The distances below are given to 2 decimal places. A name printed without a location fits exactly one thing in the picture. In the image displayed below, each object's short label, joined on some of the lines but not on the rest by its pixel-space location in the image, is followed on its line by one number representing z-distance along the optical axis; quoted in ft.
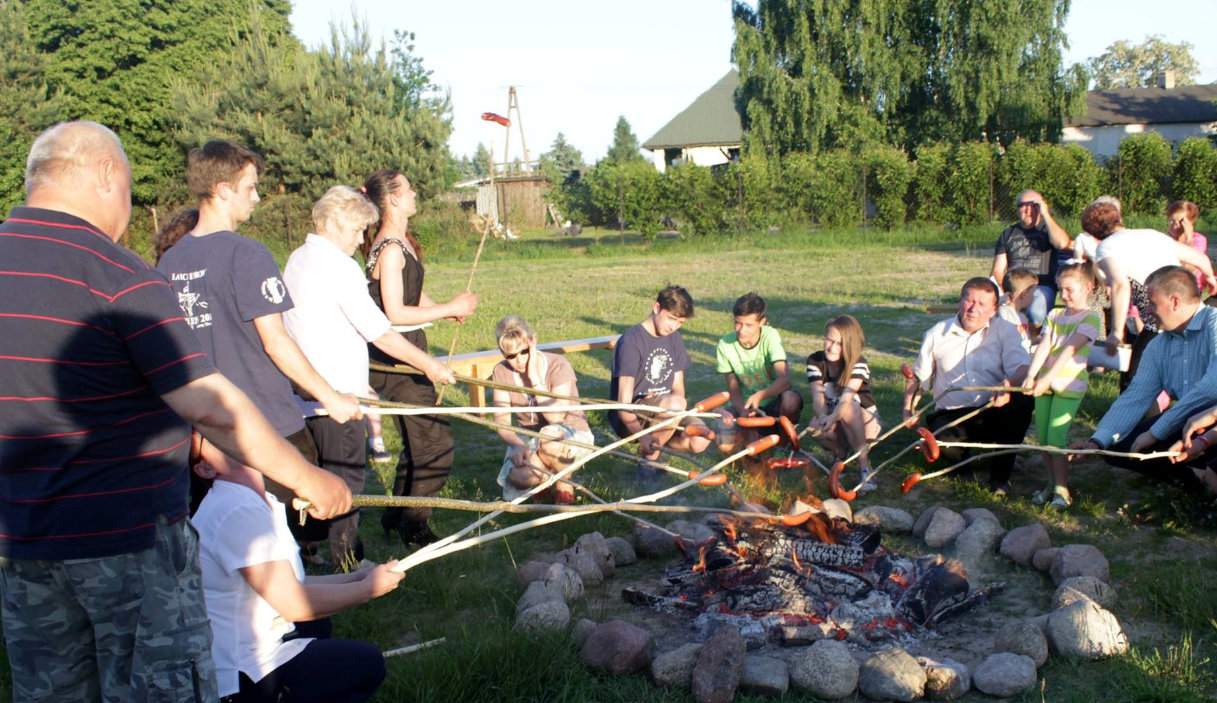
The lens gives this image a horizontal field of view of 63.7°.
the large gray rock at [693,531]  16.63
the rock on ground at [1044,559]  15.12
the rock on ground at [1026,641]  12.07
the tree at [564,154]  284.82
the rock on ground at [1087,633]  12.11
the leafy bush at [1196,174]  73.56
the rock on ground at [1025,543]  15.57
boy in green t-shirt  21.52
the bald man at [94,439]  7.63
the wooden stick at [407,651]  12.37
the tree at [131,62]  103.09
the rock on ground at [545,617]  13.01
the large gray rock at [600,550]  15.99
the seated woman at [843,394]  20.35
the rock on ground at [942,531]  16.66
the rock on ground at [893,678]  11.40
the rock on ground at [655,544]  16.79
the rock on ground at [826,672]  11.57
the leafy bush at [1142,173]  75.05
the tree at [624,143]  263.08
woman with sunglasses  19.20
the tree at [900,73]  100.22
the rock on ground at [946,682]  11.50
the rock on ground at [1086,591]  13.28
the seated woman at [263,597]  9.01
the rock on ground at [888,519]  17.38
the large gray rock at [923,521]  17.15
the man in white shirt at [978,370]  19.81
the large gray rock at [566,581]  14.64
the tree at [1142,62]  246.68
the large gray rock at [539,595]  13.97
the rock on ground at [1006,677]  11.50
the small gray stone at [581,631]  12.75
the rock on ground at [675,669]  11.96
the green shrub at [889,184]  82.33
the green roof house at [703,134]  160.66
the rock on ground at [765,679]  11.71
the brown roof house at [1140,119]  140.97
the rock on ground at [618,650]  12.16
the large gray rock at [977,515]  16.71
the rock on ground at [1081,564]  14.39
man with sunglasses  28.07
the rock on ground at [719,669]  11.45
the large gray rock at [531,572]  15.07
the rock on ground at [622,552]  16.49
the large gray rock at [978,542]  15.94
